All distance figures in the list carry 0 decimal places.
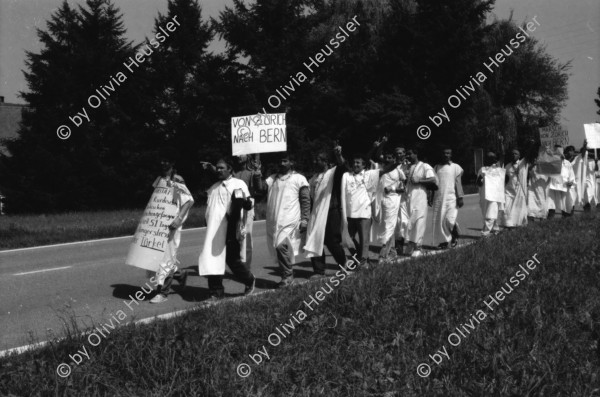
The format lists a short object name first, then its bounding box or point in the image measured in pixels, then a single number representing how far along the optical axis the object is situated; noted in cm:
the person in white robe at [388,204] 1071
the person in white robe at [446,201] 1163
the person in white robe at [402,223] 1130
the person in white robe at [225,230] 799
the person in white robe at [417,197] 1102
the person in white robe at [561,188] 1597
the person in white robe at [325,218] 950
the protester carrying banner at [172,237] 823
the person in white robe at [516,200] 1408
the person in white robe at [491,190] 1312
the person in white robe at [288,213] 882
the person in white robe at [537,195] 1523
